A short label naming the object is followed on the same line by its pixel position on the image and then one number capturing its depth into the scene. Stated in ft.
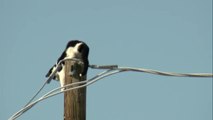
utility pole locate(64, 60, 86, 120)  53.01
